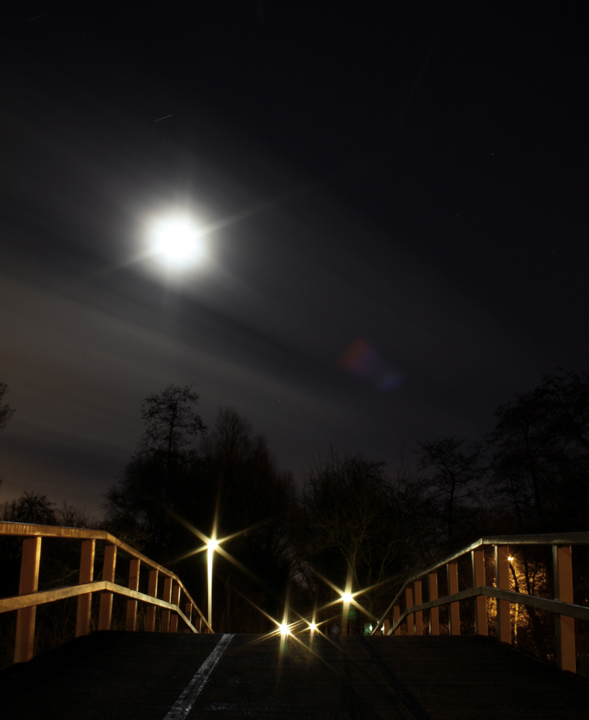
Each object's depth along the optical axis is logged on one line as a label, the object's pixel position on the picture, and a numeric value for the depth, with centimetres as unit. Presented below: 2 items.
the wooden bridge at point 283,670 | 361
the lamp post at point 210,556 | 2281
